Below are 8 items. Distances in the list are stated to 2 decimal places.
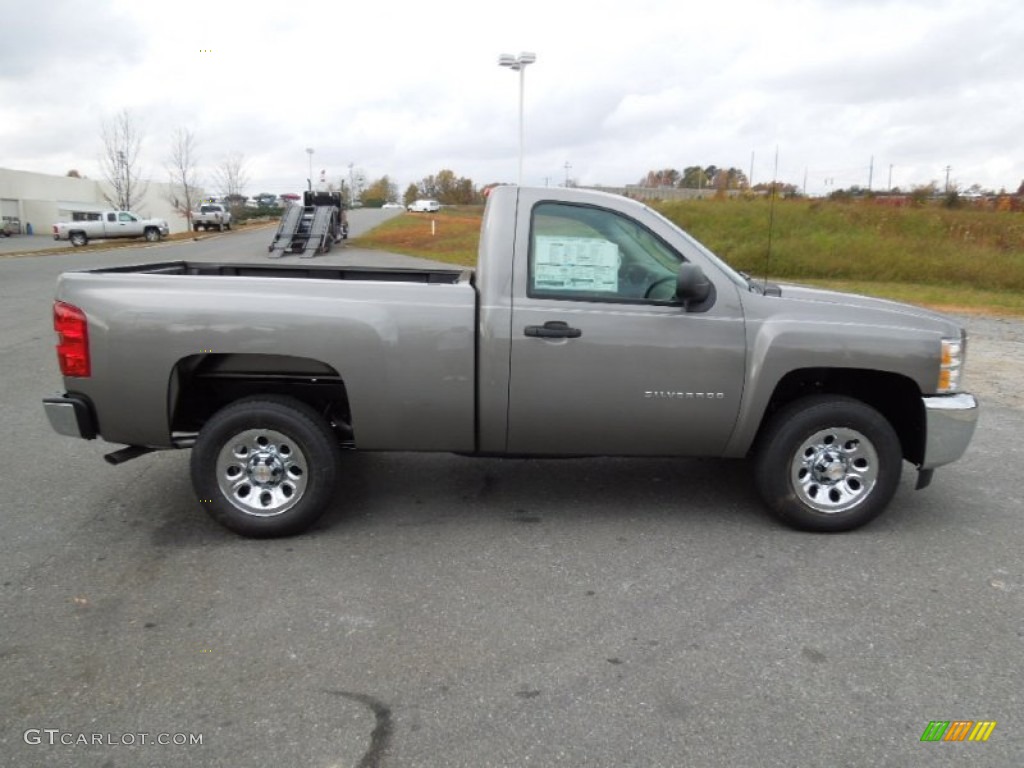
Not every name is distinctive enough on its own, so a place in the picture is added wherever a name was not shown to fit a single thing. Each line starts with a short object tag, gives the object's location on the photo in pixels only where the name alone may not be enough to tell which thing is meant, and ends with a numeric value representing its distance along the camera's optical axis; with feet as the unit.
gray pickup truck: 13.55
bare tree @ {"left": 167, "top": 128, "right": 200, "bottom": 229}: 177.06
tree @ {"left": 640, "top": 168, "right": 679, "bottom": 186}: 186.37
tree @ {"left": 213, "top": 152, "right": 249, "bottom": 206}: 237.45
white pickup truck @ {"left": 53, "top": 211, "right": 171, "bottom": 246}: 135.85
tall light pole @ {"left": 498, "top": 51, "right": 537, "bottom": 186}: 73.61
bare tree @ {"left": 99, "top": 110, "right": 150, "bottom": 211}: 176.96
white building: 199.21
